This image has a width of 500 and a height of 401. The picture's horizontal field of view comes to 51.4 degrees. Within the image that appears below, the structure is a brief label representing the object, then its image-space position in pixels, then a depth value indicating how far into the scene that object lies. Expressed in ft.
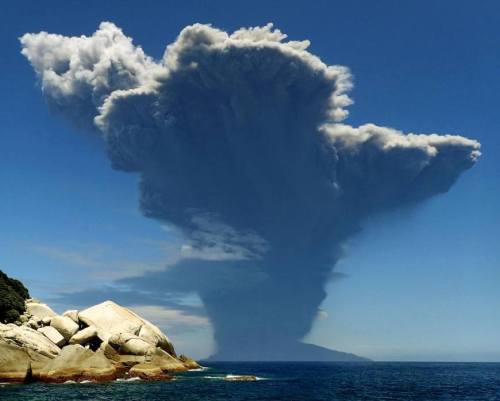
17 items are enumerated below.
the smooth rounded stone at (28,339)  183.11
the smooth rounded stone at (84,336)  212.43
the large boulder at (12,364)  165.48
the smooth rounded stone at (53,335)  206.90
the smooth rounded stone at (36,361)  174.00
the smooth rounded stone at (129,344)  223.10
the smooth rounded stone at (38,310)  235.61
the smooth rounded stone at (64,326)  216.78
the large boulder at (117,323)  231.61
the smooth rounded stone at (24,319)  219.24
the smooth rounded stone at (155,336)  242.29
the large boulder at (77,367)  172.45
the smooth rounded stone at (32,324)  215.10
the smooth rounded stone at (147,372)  197.06
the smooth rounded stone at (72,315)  232.73
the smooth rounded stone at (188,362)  285.27
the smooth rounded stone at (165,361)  228.37
